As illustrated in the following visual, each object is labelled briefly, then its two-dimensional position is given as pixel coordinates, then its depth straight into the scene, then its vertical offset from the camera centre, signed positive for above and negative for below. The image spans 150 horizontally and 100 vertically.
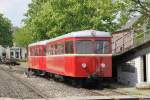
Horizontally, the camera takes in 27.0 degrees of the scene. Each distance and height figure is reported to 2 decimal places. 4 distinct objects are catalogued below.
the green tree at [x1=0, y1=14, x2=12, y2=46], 70.38 +5.61
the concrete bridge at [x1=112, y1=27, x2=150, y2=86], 16.25 -0.04
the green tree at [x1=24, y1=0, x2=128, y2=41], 24.13 +3.28
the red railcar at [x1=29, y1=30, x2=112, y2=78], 15.87 +0.18
